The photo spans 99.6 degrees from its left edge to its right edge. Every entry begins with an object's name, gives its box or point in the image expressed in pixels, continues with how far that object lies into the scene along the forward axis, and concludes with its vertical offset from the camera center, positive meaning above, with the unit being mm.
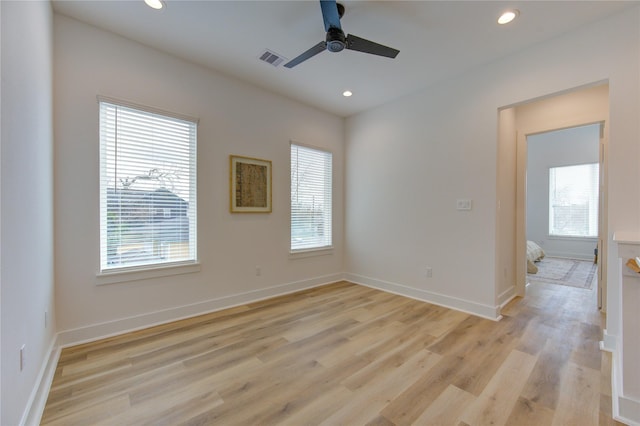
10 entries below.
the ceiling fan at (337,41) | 2037 +1366
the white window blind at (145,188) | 2672 +250
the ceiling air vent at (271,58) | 2973 +1744
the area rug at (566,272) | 4598 -1195
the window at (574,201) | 6672 +273
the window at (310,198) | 4277 +228
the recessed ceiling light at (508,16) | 2330 +1718
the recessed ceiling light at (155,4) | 2239 +1749
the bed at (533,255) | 5113 -947
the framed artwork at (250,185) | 3520 +363
